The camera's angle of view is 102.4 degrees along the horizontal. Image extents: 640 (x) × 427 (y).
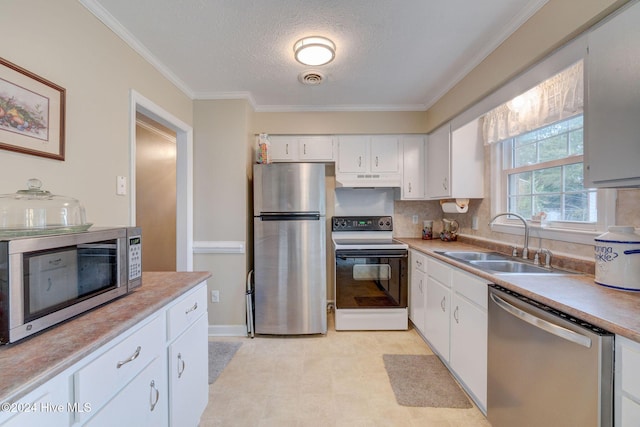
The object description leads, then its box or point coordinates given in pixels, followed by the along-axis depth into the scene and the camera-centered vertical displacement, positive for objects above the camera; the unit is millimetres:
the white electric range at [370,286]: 2635 -778
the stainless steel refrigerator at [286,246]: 2576 -344
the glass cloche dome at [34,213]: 948 -7
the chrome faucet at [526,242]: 1877 -220
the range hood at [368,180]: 2990 +371
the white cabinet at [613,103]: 975 +442
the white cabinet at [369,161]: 3000 +598
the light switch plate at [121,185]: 1635 +168
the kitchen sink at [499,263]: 1645 -382
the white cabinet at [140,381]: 635 -556
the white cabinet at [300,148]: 2986 +743
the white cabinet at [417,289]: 2439 -772
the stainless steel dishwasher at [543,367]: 892 -648
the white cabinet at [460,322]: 1578 -797
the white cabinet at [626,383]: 804 -552
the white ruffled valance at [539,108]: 1543 +748
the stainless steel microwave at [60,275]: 696 -217
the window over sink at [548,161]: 1585 +404
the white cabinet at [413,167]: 3033 +530
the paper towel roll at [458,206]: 2658 +63
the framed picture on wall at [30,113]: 1041 +433
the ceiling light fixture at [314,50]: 1765 +1136
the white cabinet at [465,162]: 2562 +498
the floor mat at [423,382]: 1731 -1264
